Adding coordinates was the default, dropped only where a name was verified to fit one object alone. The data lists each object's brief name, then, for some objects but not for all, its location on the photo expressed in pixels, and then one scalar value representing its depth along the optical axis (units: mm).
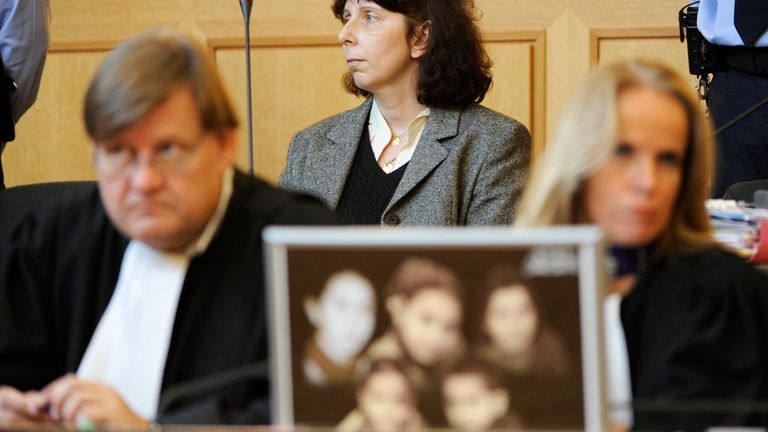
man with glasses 3485
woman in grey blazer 5420
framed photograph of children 3109
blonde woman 3379
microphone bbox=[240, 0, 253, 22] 7445
